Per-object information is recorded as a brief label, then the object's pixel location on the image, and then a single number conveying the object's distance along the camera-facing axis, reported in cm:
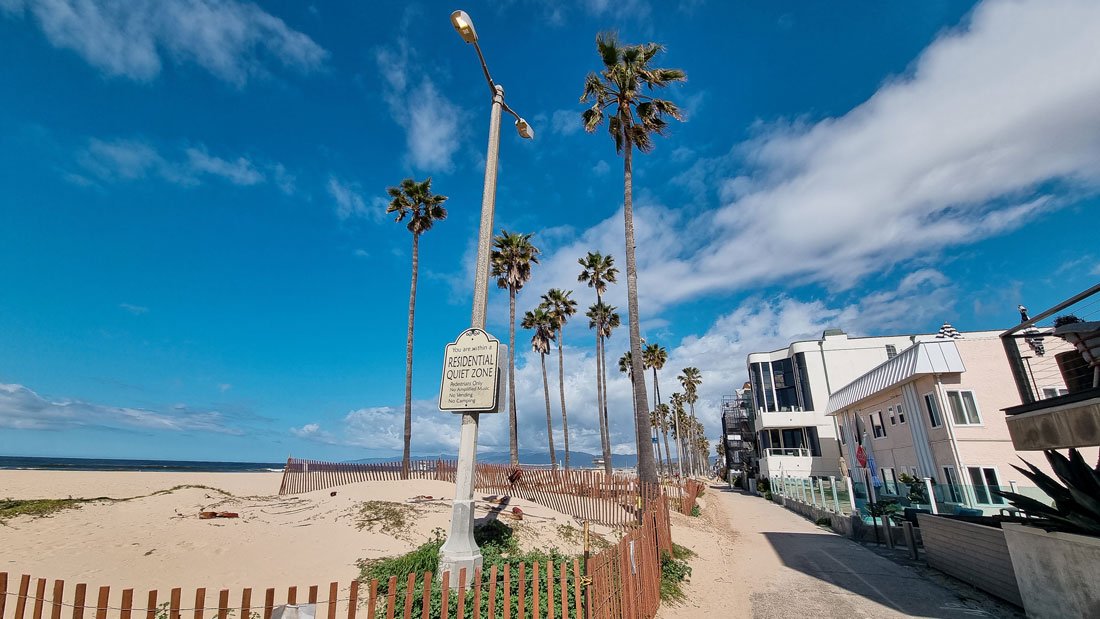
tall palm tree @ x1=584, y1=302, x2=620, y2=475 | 3962
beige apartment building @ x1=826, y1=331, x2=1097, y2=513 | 1848
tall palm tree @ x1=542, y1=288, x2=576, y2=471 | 4181
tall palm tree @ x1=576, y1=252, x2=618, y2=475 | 3891
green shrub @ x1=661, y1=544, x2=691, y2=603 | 890
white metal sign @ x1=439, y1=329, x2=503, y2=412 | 718
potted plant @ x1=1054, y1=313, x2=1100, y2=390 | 769
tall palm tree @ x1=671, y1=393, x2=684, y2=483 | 7144
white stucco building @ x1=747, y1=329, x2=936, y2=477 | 4166
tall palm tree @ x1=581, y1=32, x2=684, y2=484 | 1956
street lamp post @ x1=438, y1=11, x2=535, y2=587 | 657
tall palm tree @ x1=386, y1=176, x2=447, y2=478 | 3034
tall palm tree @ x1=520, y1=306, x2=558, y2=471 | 4234
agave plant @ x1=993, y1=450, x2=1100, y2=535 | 638
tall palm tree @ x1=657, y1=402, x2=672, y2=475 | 6962
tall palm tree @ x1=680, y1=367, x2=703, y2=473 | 7900
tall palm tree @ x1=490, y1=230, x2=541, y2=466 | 3462
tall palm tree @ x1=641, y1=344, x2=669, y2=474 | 5481
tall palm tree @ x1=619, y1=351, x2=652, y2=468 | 5707
